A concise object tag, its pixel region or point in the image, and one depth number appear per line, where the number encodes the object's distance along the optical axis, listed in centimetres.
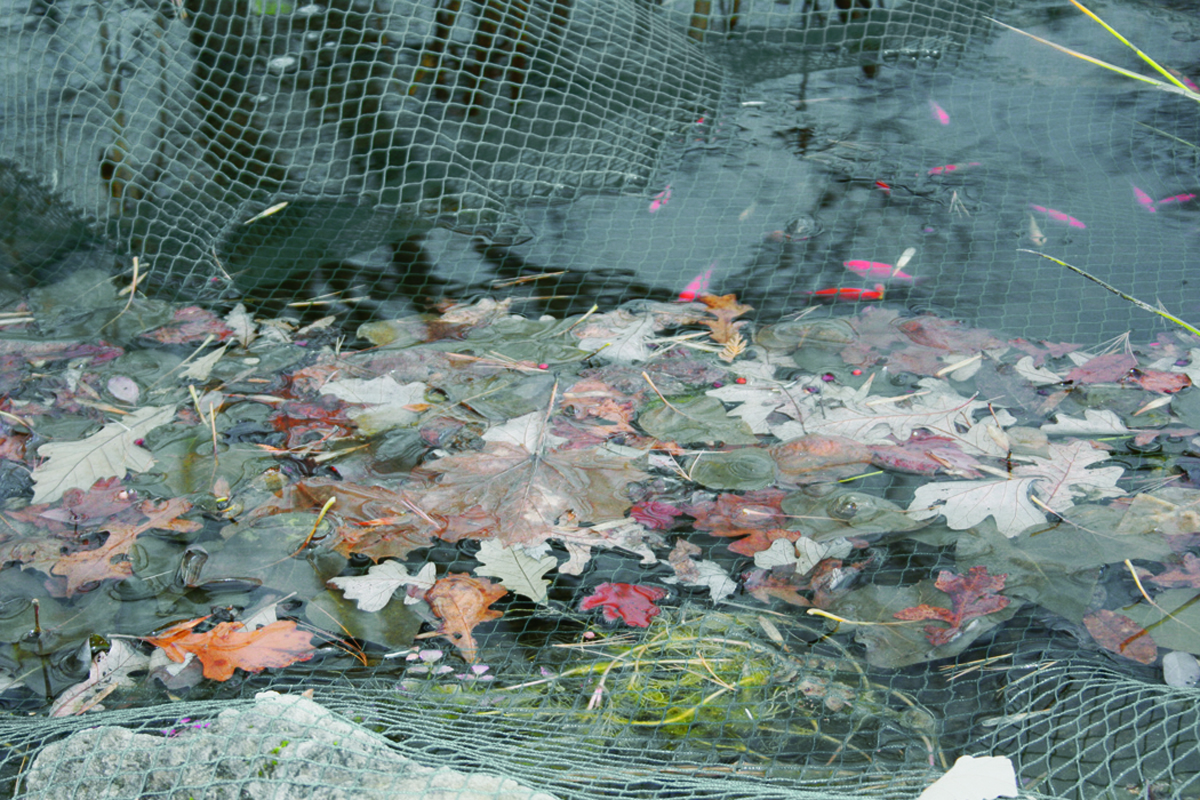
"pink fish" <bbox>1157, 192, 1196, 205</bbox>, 290
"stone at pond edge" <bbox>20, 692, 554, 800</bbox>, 217
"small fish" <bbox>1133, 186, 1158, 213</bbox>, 290
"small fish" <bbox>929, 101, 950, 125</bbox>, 306
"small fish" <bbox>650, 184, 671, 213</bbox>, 299
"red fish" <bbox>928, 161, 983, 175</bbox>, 298
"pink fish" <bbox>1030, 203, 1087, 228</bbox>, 288
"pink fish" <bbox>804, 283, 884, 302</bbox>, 280
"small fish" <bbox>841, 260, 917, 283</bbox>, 282
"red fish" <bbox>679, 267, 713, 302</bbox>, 283
